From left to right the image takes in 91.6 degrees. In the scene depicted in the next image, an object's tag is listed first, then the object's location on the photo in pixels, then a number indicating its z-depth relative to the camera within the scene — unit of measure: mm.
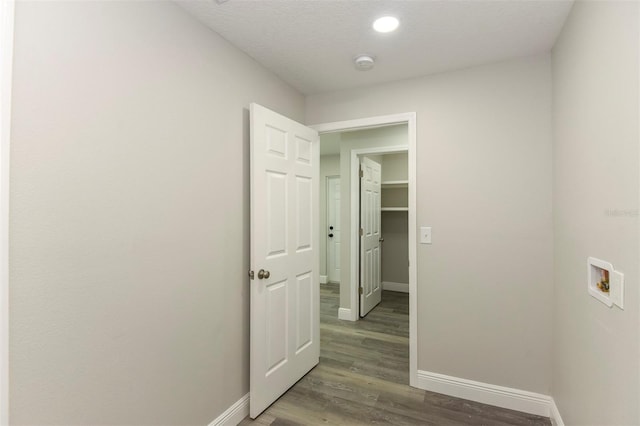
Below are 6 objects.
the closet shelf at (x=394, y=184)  4676
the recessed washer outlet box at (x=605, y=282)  1127
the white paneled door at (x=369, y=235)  3977
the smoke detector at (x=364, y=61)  2139
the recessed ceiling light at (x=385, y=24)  1729
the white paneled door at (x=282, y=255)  2072
